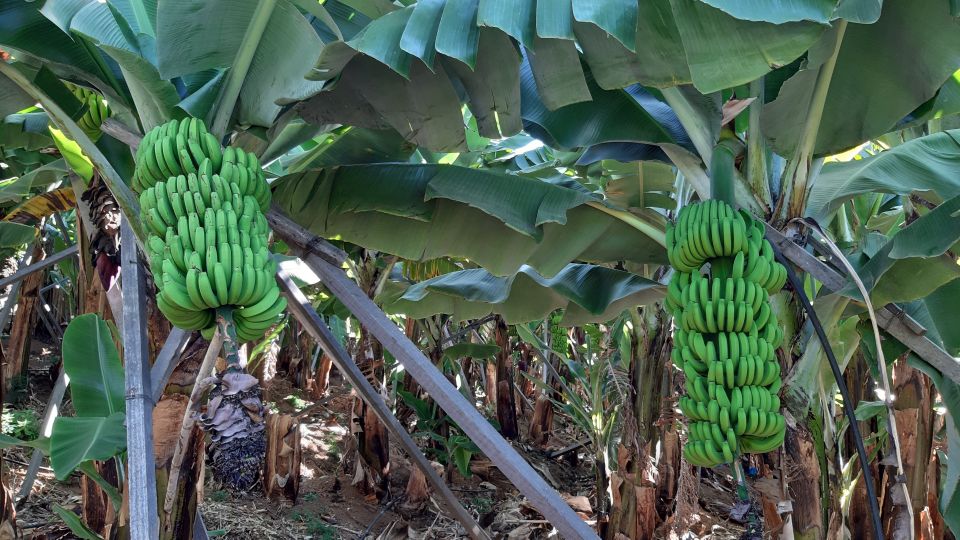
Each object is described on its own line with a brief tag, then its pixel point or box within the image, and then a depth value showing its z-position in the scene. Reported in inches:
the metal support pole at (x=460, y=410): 74.6
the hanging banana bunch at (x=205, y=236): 65.3
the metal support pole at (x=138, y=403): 68.3
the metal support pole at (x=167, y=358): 83.1
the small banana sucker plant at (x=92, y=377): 99.9
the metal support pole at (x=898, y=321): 92.6
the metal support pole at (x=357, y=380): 88.0
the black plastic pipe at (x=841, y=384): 80.5
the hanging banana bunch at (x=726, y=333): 77.3
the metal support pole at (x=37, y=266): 123.6
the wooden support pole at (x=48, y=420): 143.0
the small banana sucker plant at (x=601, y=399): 199.9
